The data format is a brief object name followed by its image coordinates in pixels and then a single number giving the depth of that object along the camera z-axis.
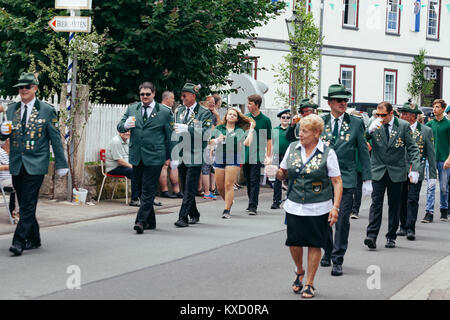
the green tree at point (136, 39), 14.95
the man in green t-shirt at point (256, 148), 13.22
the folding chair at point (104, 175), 13.94
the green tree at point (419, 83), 37.78
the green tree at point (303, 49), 22.39
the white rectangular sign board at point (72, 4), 13.06
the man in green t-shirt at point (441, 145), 13.02
